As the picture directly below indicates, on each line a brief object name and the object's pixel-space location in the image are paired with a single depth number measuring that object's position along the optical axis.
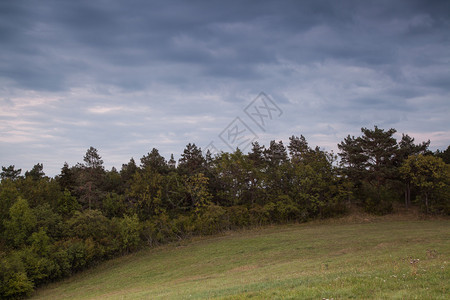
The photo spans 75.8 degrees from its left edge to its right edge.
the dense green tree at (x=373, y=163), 57.53
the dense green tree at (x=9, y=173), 71.62
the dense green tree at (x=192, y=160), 68.62
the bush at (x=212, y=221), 55.69
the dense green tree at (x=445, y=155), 73.22
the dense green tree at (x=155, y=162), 68.81
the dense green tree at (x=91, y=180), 59.78
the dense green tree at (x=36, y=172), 75.98
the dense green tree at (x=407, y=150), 57.94
